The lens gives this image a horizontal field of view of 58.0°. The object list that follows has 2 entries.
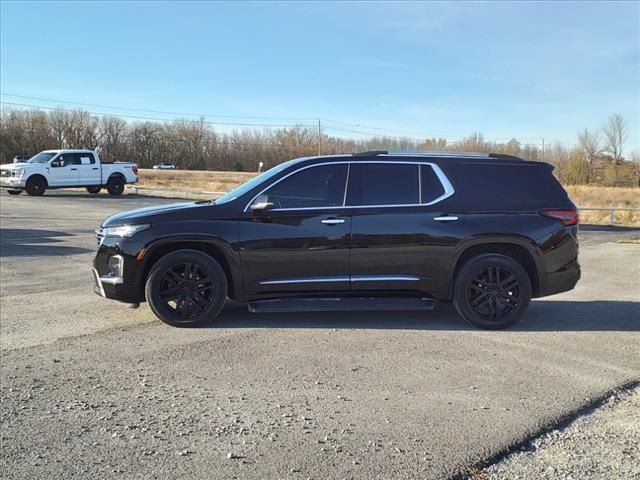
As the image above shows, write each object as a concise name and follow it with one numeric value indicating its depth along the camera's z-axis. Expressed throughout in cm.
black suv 596
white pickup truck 2788
